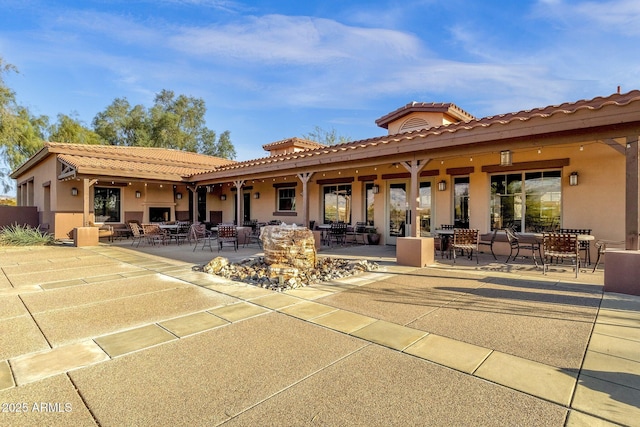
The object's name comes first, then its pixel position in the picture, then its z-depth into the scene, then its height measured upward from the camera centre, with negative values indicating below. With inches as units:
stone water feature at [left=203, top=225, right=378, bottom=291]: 257.3 -41.5
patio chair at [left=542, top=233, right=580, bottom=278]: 242.7 -25.5
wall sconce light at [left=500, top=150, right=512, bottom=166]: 271.1 +47.4
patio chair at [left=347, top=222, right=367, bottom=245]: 479.2 -25.7
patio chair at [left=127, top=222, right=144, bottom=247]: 462.3 -19.1
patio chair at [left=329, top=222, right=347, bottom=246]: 465.7 -24.8
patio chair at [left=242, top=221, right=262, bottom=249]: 475.5 -33.6
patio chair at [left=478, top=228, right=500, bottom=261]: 342.6 -32.3
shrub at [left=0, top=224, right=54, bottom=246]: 472.7 -29.1
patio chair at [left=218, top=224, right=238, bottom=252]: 407.8 -22.8
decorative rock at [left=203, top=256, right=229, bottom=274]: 268.0 -41.8
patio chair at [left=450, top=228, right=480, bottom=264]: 307.7 -24.5
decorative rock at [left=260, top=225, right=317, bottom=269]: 274.8 -26.4
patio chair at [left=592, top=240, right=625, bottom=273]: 283.0 -28.9
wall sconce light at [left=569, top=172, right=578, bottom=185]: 319.0 +34.1
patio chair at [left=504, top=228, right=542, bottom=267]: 313.3 -32.5
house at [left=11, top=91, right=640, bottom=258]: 251.8 +50.0
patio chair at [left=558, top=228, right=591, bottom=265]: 293.6 -29.7
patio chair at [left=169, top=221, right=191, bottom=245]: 487.5 -25.2
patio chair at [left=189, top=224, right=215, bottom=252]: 436.5 -20.4
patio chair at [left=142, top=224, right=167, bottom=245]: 447.5 -20.5
